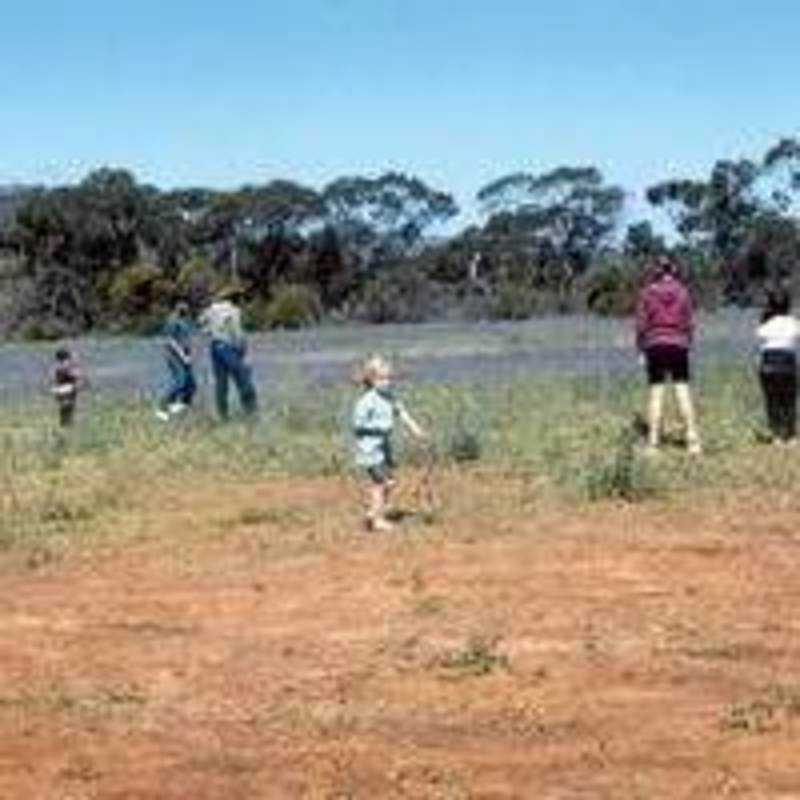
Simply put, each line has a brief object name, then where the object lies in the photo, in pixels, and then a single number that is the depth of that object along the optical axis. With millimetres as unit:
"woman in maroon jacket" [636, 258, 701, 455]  23172
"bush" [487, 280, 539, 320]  70625
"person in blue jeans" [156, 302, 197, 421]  29891
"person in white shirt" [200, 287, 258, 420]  28312
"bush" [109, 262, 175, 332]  71688
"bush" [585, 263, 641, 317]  70000
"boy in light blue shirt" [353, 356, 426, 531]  18328
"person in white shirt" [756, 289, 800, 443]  23375
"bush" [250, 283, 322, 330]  69250
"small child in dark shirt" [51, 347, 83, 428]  28953
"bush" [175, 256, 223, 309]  64131
